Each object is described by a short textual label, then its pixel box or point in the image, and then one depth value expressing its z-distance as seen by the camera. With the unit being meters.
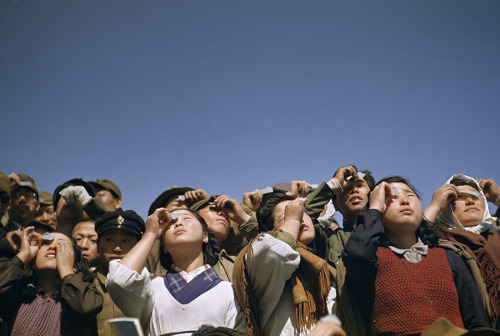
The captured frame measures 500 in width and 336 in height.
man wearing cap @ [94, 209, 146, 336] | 4.35
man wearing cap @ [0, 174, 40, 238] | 5.80
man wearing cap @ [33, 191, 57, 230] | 6.69
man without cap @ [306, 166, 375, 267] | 4.79
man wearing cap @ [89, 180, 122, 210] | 6.47
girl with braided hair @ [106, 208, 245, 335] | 3.31
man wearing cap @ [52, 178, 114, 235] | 5.55
